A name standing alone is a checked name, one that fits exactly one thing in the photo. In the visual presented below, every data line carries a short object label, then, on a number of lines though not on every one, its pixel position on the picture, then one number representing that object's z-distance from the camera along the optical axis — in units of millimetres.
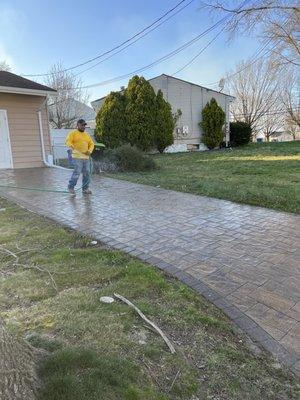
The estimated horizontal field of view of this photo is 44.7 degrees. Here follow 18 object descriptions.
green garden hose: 8109
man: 7570
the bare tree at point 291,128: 39334
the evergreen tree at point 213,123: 21141
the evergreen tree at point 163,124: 18062
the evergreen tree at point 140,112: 17094
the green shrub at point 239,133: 22141
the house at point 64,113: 27672
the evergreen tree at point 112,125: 16906
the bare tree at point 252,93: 34875
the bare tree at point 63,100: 27812
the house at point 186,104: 21438
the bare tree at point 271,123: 40012
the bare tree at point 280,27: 12305
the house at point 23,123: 12414
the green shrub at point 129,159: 11547
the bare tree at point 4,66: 33031
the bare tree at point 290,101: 34416
